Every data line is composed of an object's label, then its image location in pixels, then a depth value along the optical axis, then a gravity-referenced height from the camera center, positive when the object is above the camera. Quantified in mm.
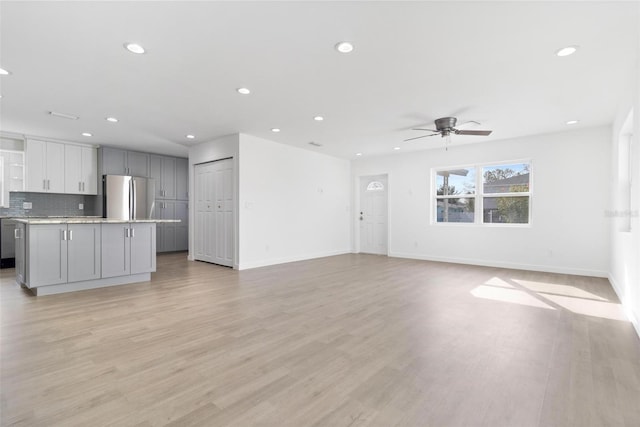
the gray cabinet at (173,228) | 7965 -449
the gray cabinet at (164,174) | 7852 +945
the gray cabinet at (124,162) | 7031 +1144
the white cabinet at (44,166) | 6215 +916
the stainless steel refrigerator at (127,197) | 6973 +316
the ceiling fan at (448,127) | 4641 +1311
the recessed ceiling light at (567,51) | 2729 +1457
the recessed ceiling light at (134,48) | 2713 +1460
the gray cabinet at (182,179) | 8344 +870
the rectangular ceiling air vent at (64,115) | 4660 +1473
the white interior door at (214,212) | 6039 -26
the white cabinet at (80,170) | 6719 +906
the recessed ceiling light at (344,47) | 2695 +1463
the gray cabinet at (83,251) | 4137 -566
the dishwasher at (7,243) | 5984 -641
